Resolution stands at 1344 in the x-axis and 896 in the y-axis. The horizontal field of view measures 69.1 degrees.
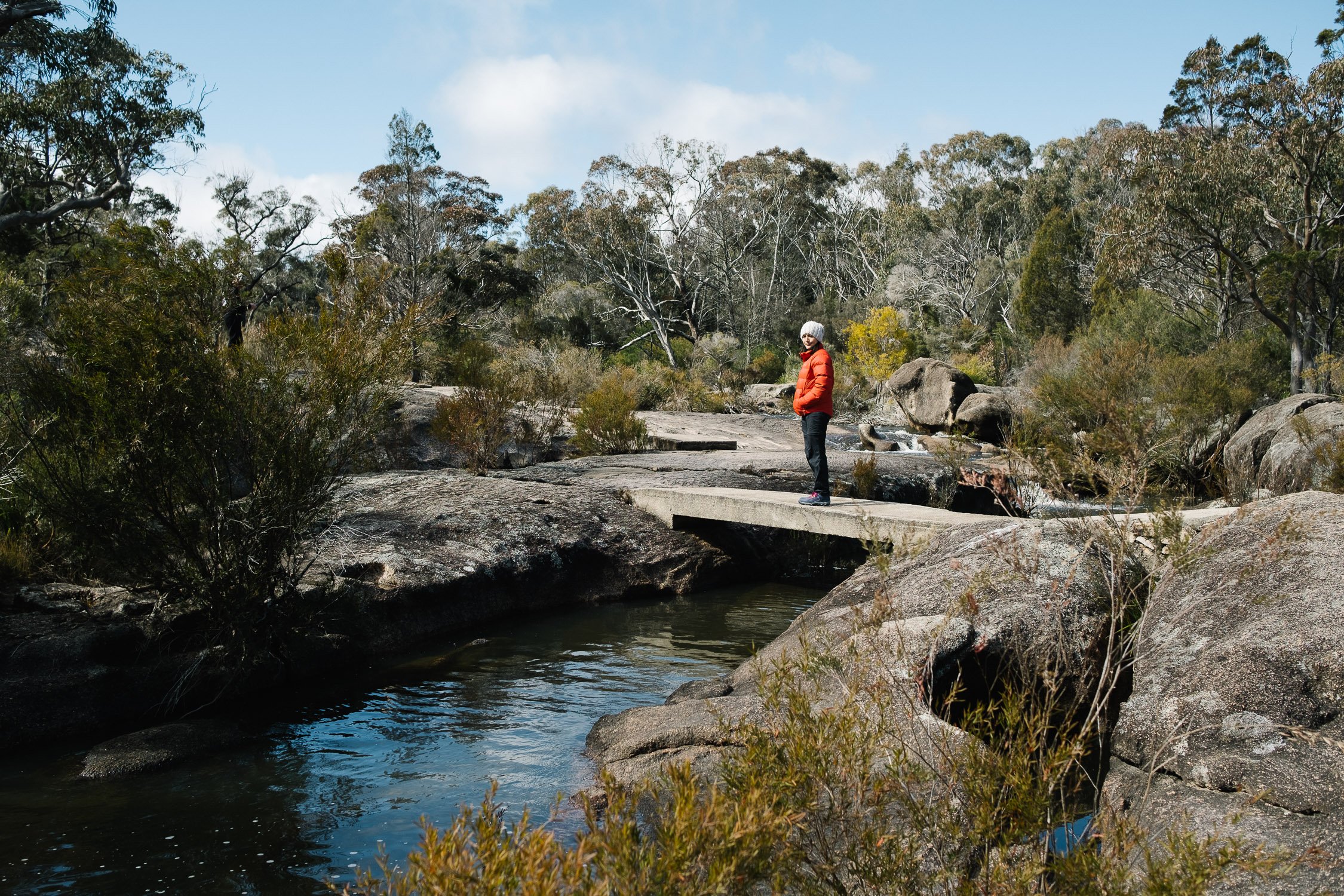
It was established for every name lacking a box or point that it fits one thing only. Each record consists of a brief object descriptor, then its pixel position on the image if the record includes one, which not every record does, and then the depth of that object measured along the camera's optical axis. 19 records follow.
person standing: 8.62
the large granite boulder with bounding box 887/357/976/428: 22.55
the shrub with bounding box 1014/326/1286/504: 13.87
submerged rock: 5.06
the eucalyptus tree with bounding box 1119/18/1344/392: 22.02
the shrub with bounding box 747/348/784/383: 33.00
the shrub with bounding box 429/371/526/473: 12.04
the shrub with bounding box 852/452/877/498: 10.94
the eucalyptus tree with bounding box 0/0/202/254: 19.33
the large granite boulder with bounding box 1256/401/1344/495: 11.79
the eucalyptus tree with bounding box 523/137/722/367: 37.19
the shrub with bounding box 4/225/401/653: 5.54
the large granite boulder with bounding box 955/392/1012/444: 21.19
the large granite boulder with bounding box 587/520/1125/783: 4.45
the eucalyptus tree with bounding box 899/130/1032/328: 42.81
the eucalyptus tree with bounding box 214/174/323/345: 36.78
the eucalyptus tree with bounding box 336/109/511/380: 30.97
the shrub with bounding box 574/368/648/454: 13.88
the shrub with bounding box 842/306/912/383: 28.80
